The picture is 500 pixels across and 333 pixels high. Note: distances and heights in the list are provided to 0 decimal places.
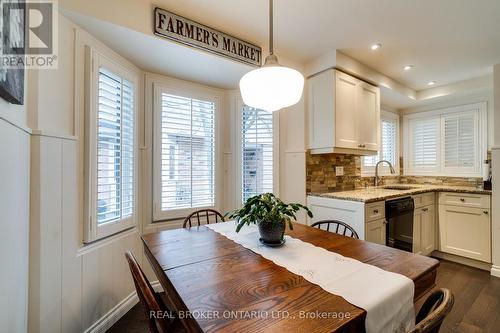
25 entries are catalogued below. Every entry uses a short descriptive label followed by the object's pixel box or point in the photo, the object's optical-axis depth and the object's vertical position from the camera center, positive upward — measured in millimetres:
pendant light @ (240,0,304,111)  1260 +455
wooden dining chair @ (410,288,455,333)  604 -411
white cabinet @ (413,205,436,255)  2789 -775
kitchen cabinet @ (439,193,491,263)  2711 -707
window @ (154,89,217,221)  2369 +150
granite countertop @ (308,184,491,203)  2288 -283
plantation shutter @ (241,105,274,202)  2725 +182
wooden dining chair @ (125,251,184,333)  854 -509
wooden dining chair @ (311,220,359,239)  2305 -627
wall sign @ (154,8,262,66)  1770 +1090
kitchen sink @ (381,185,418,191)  3275 -278
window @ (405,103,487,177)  3252 +405
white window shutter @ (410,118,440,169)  3654 +415
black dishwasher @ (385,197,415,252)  2416 -597
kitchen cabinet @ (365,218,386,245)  2203 -619
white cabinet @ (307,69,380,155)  2465 +605
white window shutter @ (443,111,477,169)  3299 +407
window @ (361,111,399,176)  3629 +387
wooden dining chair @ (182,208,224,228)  2504 -539
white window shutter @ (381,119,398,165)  3850 +458
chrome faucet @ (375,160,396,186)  3504 -58
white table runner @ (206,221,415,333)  821 -467
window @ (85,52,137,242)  1723 +138
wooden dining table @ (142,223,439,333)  729 -477
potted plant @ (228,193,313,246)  1362 -284
